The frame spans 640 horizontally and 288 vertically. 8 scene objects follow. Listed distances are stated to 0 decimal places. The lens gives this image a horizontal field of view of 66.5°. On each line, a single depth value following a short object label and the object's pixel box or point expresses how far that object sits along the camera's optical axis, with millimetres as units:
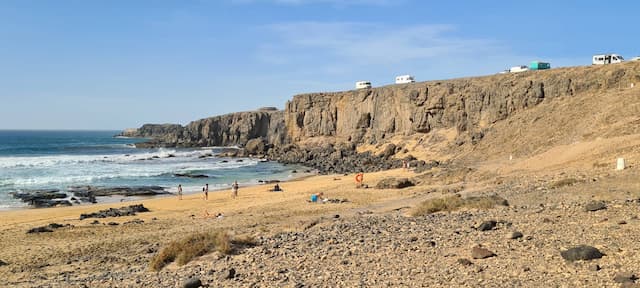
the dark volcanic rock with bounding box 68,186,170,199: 35469
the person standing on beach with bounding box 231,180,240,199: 31586
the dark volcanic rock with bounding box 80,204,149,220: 24281
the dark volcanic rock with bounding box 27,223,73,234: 19484
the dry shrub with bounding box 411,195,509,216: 14641
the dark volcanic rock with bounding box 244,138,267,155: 75500
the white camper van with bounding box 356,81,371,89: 76550
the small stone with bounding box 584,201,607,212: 11875
